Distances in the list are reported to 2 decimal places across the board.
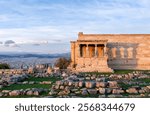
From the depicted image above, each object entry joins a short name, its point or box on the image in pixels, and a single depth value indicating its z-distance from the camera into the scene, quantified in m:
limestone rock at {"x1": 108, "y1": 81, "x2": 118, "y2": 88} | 25.02
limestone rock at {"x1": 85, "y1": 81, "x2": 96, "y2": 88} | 24.95
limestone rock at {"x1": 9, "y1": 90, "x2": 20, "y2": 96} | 22.52
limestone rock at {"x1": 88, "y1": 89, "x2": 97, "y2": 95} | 22.44
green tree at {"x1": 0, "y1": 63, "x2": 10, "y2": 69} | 55.16
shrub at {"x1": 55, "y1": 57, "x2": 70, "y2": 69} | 57.40
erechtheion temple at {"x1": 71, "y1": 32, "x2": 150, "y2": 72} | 48.08
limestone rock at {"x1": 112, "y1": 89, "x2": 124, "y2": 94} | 22.65
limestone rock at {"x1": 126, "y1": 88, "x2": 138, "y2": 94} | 23.05
